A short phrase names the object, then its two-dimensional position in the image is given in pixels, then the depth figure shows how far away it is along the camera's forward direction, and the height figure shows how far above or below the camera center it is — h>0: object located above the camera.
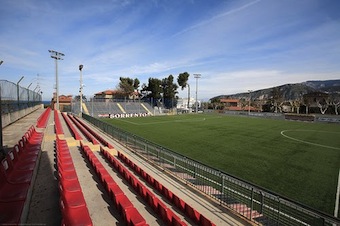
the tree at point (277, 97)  68.60 +2.80
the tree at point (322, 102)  58.33 +1.12
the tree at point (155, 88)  73.14 +5.60
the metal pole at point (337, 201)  8.27 -4.18
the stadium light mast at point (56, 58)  45.25 +9.97
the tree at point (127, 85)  74.44 +6.50
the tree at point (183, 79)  76.81 +9.25
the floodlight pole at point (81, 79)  38.12 +4.35
